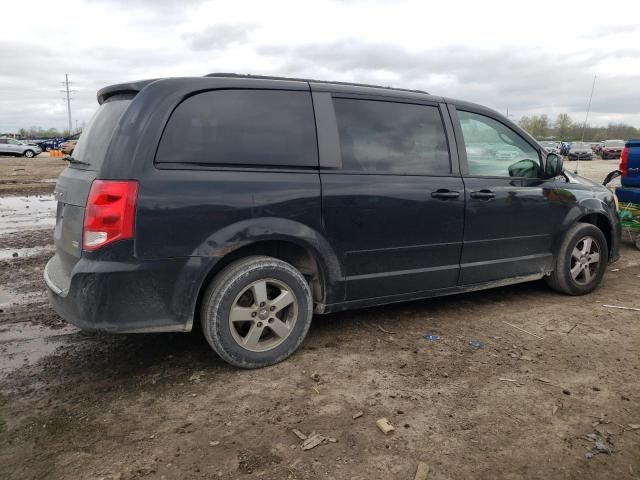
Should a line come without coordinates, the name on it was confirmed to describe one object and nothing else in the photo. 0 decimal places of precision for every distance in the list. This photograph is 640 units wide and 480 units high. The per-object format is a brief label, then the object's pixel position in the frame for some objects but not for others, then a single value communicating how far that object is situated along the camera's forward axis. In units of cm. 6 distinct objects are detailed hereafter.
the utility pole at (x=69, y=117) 9362
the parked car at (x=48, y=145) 5316
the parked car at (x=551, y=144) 3634
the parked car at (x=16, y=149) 4147
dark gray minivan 305
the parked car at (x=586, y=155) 3922
